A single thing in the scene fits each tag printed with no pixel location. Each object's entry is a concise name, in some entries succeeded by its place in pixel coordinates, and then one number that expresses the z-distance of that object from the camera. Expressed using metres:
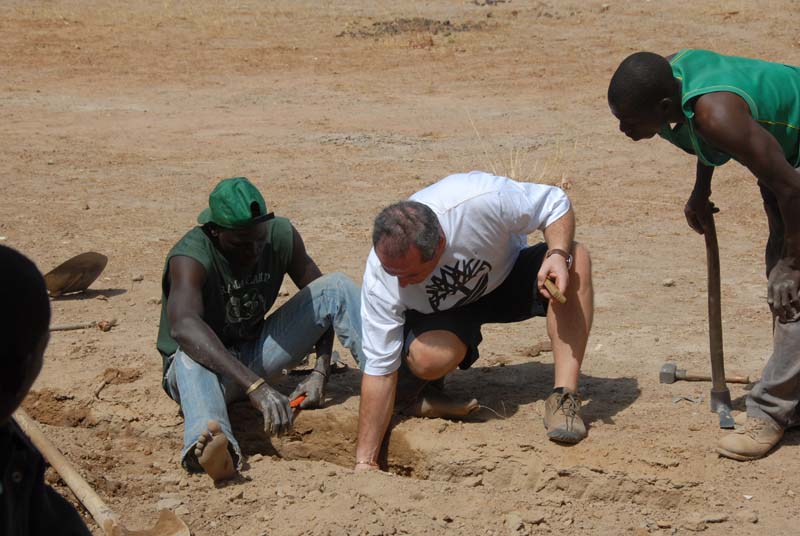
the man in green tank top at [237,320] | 8.60
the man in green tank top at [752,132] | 7.48
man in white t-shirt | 8.64
